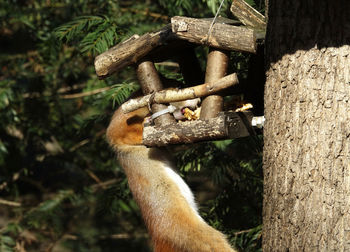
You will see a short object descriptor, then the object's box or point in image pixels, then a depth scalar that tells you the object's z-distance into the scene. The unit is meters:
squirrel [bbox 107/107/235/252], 5.96
